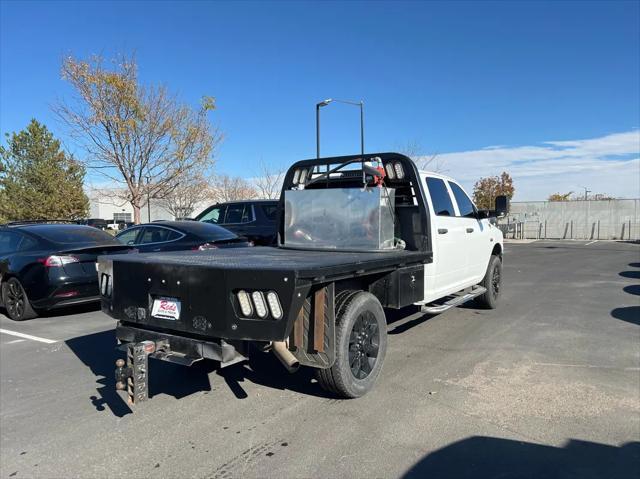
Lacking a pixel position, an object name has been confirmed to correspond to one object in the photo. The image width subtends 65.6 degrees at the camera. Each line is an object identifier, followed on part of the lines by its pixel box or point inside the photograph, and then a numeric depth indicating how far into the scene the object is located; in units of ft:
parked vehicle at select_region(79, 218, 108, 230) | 92.09
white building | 208.92
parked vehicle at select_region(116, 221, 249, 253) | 30.66
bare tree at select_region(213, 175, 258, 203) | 179.73
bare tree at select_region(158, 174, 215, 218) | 90.94
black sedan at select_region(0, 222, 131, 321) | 25.34
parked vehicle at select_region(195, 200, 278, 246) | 38.40
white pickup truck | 11.67
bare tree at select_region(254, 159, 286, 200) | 143.95
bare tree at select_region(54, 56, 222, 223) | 64.59
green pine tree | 109.09
